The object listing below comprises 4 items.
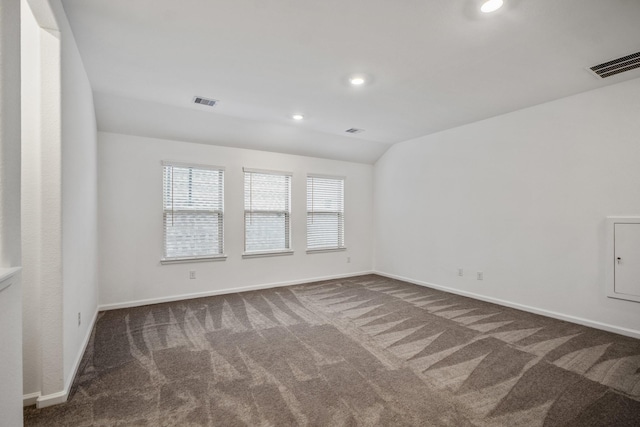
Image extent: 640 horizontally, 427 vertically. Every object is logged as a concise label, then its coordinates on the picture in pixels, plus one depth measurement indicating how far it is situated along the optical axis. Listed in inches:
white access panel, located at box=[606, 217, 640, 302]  121.3
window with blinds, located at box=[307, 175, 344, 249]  223.3
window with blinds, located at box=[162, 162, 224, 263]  173.2
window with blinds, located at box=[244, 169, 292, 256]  197.8
